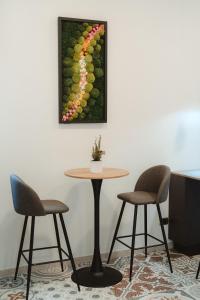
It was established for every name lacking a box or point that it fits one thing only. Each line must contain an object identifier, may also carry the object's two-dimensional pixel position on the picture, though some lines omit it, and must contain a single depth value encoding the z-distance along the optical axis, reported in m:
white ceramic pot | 3.29
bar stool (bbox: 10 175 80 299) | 2.93
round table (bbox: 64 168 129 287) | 3.22
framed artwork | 3.51
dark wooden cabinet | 3.86
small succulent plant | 3.32
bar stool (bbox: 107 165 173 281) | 3.40
